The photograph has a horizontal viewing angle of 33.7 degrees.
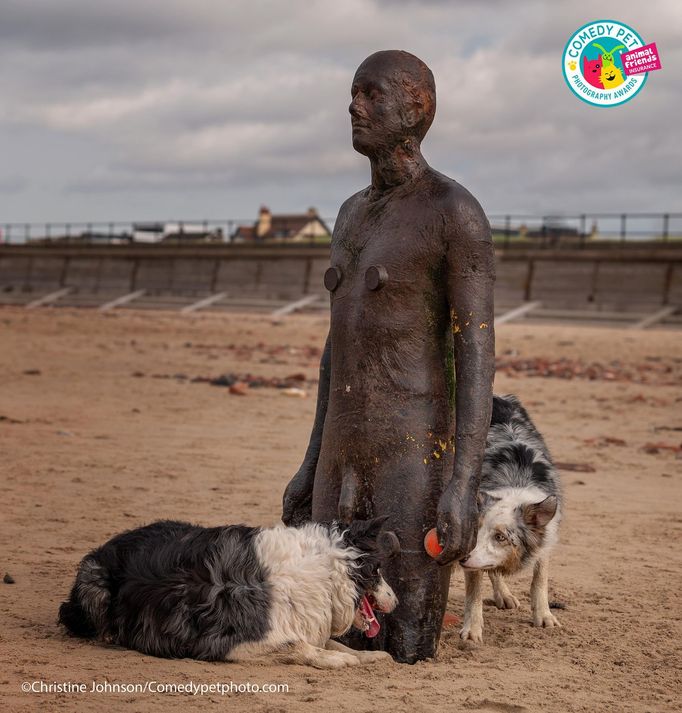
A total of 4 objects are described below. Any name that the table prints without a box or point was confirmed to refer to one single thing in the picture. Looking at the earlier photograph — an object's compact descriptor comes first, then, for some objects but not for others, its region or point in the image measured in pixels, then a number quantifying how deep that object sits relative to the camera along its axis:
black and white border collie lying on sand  5.43
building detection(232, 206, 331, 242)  51.44
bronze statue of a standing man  5.59
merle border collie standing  6.49
